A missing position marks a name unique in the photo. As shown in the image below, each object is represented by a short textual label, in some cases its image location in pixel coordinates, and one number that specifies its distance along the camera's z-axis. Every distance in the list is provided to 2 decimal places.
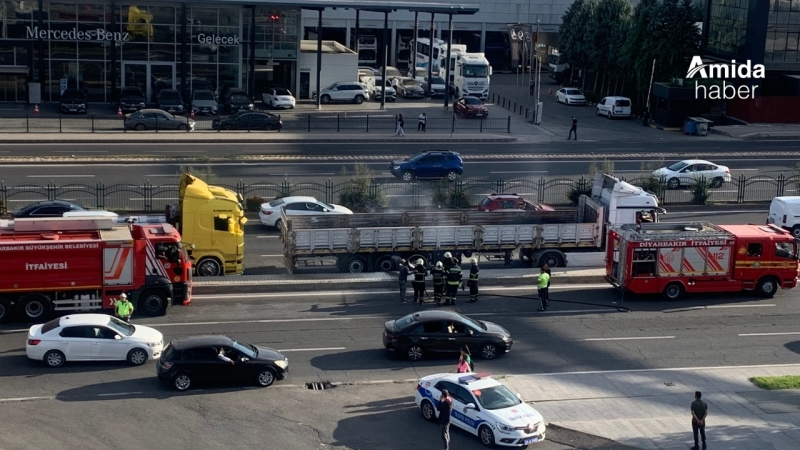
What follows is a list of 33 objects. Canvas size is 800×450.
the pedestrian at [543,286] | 29.77
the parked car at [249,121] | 57.50
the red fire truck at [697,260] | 31.53
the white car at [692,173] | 46.78
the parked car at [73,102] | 59.81
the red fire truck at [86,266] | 27.56
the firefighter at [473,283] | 30.58
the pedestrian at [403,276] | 30.55
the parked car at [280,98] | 64.88
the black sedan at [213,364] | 23.33
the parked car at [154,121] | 55.81
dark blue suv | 46.69
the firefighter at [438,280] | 30.28
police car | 20.92
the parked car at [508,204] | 37.72
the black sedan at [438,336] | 25.77
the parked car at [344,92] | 68.31
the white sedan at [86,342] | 24.43
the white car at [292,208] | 37.34
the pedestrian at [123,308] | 26.66
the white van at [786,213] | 39.16
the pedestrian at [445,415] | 20.41
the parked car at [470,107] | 64.75
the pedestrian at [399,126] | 57.97
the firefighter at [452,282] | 30.17
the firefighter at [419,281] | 30.16
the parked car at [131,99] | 60.62
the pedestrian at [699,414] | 20.92
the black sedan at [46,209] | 36.12
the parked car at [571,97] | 74.19
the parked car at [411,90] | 72.75
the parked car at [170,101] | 60.84
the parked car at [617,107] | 68.81
